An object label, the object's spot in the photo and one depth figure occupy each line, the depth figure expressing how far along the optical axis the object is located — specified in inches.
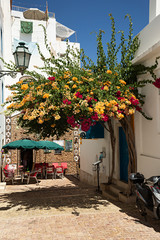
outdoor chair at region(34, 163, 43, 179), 616.4
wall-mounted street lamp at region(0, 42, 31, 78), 281.4
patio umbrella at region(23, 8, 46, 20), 1481.3
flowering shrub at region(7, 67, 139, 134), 275.4
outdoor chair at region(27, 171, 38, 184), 596.9
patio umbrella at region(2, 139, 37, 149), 581.6
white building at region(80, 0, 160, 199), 297.6
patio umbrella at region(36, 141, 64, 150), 611.8
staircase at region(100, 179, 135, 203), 320.2
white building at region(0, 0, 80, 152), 778.8
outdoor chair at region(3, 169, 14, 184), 600.7
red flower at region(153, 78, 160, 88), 281.4
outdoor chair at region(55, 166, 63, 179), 699.7
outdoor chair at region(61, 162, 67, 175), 762.4
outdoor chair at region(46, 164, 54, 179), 691.1
